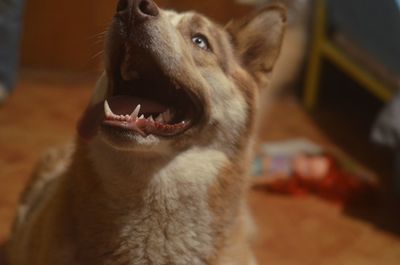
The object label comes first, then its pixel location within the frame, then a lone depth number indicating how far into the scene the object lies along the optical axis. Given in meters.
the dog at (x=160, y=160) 1.39
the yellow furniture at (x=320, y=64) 3.01
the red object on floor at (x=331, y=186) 2.70
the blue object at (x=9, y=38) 3.08
